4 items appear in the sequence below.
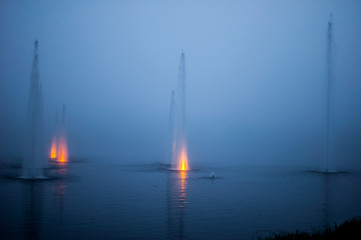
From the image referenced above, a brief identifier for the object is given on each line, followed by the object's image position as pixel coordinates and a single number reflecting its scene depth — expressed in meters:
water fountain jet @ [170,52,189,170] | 43.75
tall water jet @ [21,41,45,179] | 30.80
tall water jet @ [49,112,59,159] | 69.31
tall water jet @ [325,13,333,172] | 41.12
